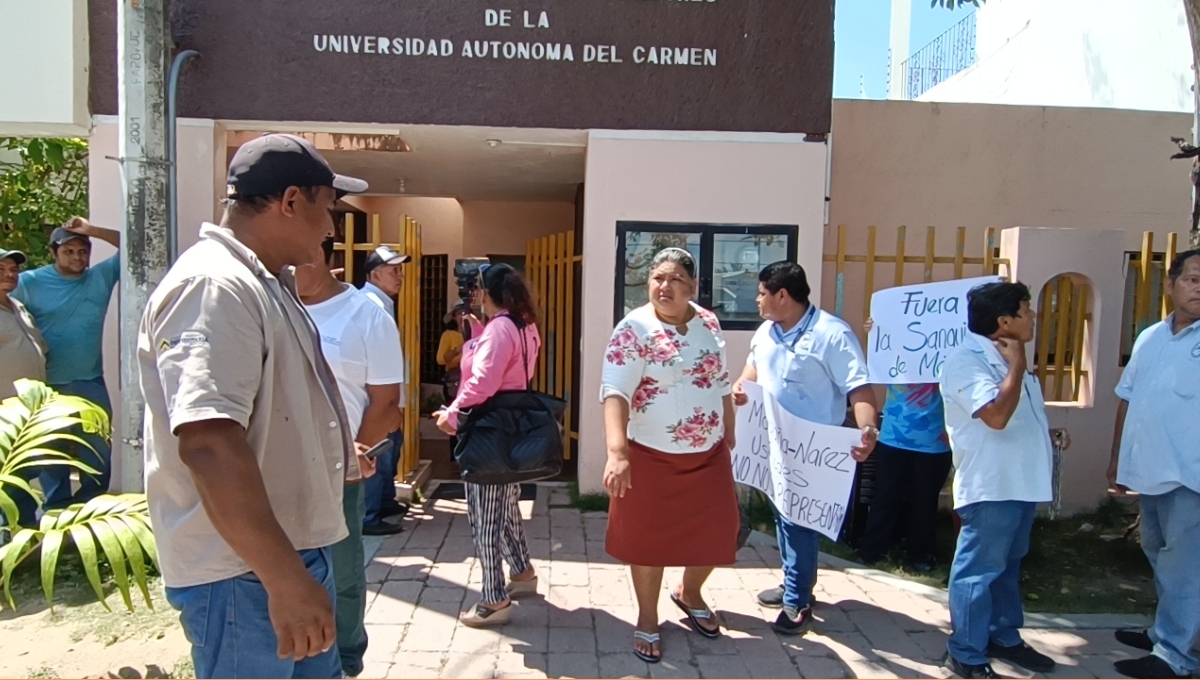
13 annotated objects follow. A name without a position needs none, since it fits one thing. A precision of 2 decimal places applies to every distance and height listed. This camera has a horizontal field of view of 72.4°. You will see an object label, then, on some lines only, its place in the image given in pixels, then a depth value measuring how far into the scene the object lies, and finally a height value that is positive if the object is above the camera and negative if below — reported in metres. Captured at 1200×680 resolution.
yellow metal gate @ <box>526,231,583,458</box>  7.25 -0.20
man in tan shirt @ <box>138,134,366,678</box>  1.68 -0.33
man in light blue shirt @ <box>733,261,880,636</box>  3.87 -0.37
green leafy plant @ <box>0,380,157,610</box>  2.30 -0.70
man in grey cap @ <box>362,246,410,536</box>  4.48 -1.14
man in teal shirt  5.09 -0.18
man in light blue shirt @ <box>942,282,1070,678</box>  3.38 -0.63
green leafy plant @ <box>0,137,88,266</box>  6.86 +0.79
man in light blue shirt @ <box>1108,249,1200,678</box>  3.51 -0.72
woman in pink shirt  3.81 -0.42
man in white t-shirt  3.06 -0.29
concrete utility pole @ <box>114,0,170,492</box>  4.23 +0.57
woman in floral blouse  3.53 -0.61
